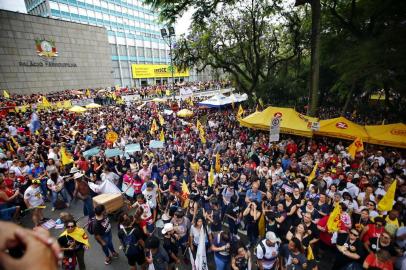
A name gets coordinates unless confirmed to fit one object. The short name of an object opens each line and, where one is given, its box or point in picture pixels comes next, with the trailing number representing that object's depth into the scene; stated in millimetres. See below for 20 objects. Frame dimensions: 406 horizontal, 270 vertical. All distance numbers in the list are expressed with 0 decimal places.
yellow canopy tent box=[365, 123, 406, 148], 10536
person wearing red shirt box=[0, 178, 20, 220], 6848
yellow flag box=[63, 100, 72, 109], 24706
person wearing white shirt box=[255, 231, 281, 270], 4828
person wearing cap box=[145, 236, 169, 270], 4852
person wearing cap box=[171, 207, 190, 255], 5727
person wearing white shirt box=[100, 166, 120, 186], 8703
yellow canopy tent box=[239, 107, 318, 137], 13117
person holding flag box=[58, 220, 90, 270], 5133
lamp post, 24100
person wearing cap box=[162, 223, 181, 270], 5309
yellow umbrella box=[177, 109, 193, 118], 22348
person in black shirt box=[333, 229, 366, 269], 4770
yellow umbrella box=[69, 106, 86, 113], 22278
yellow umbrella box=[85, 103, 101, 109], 25356
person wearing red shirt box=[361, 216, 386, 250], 5031
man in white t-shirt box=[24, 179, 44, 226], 7395
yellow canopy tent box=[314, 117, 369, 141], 11648
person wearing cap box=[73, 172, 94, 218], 7387
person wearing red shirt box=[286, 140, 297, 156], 12200
